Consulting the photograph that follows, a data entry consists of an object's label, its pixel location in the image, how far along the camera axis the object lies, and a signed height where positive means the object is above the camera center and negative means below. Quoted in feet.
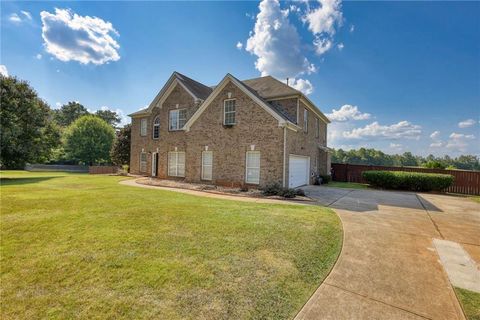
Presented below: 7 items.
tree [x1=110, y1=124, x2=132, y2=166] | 92.48 +4.62
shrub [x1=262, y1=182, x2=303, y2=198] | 35.86 -5.32
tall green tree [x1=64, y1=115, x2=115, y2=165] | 133.08 +9.67
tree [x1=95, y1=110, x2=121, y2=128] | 207.10 +39.63
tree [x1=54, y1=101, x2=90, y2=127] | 205.46 +42.23
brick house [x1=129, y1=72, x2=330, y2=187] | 42.63 +5.82
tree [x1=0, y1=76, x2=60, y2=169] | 58.29 +8.96
